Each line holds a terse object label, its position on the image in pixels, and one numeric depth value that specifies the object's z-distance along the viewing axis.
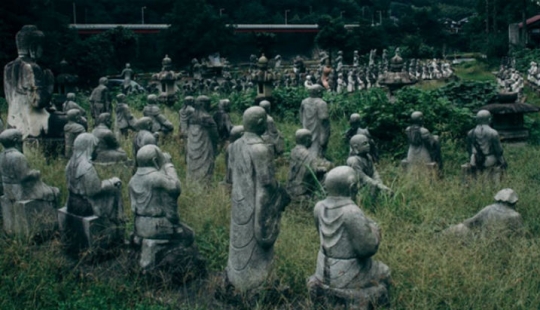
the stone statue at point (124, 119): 13.25
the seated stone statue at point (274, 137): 11.12
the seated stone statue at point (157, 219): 6.43
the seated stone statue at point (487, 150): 9.69
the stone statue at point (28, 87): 11.65
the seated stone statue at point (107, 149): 9.99
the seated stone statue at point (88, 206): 7.15
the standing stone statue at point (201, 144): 10.18
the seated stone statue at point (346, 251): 5.11
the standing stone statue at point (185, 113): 12.57
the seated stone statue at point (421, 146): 10.19
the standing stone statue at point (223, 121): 12.18
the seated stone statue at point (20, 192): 7.70
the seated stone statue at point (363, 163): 8.25
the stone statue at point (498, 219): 7.12
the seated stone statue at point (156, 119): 12.17
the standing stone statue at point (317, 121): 10.34
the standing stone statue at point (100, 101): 15.48
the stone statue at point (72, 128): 10.64
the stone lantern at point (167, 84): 18.66
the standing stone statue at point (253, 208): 5.76
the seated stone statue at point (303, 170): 8.88
